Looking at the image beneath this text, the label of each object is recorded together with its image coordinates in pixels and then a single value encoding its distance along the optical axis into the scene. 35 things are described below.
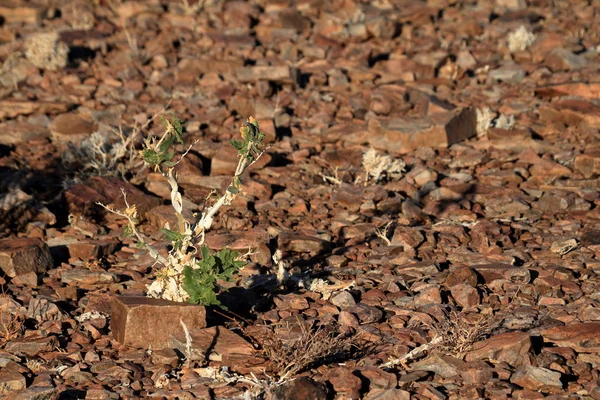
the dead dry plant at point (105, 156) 17.34
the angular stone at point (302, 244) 14.29
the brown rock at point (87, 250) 14.14
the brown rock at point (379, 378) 10.21
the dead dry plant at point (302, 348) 10.42
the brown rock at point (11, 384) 10.27
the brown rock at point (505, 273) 12.87
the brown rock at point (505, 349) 10.61
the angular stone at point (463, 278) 12.73
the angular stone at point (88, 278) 13.30
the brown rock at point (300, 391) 9.76
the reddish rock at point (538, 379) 10.15
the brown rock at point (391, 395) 9.88
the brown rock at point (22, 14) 26.61
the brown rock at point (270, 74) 21.78
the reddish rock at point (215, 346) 10.92
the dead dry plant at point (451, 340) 10.75
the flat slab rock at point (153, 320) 11.10
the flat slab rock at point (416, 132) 18.80
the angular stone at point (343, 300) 12.34
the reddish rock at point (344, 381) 10.04
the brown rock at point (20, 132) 18.97
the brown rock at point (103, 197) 15.70
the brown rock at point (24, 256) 13.27
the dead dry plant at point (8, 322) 11.47
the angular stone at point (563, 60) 22.97
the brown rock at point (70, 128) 19.12
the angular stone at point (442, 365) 10.49
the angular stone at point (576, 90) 20.91
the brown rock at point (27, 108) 20.30
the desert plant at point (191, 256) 11.10
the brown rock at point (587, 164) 17.23
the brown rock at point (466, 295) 12.34
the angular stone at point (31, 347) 11.14
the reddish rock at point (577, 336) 10.91
